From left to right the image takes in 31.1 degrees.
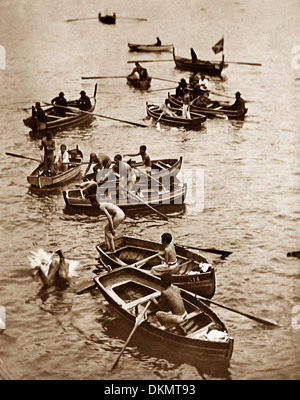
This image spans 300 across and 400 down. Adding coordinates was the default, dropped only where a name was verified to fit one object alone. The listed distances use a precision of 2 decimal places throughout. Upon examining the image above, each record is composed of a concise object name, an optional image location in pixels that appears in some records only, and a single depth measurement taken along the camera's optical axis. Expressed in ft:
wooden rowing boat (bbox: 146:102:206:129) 99.43
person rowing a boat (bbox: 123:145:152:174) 71.89
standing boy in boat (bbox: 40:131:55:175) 72.23
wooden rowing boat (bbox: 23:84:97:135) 93.40
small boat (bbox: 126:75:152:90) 126.41
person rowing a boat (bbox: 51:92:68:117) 96.63
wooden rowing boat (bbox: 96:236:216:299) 49.19
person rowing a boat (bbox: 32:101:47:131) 90.64
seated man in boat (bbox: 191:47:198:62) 135.64
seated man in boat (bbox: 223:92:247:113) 104.17
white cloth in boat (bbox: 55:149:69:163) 75.97
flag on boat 122.72
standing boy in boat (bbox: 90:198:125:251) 55.31
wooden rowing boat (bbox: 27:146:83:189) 73.87
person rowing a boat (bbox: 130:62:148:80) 126.52
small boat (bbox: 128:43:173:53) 161.68
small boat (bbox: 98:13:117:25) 193.26
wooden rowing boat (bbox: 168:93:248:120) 104.06
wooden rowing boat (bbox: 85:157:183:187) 70.14
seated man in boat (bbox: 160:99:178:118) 100.63
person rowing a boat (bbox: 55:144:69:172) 75.61
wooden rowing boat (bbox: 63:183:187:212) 67.62
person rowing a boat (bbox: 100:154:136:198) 67.56
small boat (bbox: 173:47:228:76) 134.41
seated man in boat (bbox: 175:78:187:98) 106.22
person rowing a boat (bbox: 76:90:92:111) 100.94
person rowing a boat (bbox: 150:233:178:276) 48.96
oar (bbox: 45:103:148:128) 96.78
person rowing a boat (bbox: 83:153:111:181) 69.21
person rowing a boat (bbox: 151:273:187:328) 41.14
